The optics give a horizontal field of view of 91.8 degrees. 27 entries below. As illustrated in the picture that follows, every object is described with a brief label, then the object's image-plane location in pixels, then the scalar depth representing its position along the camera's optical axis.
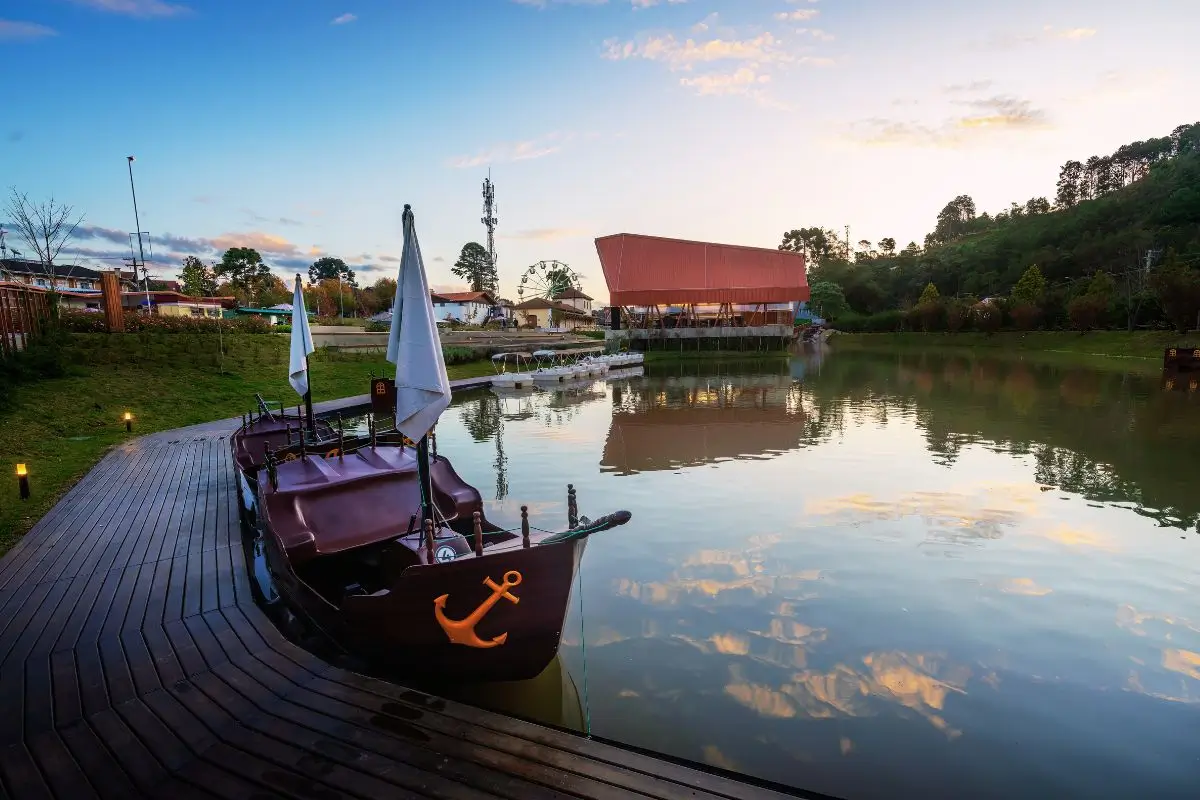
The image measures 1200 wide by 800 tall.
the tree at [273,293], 79.88
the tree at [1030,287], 61.67
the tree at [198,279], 72.03
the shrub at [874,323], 80.72
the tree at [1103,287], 52.31
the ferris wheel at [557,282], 103.52
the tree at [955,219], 126.72
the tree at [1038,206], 105.38
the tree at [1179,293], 39.71
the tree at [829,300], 92.31
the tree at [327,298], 84.44
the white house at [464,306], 84.25
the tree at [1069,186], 103.31
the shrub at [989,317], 60.56
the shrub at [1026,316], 56.81
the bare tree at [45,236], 39.81
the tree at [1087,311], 50.78
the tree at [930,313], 69.06
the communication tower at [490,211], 73.31
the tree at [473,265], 129.50
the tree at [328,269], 146.88
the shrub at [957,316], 64.88
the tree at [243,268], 88.38
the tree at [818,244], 124.00
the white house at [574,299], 107.25
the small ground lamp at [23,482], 10.65
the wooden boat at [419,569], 4.96
